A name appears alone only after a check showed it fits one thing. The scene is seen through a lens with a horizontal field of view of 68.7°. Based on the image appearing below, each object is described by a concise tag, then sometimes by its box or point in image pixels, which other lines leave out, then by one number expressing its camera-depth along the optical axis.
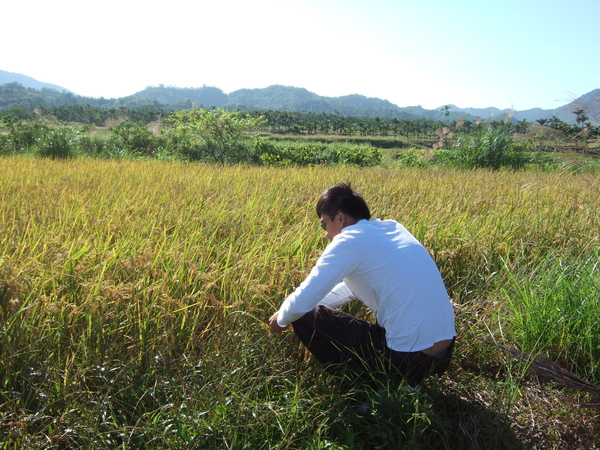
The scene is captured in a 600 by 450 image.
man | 1.73
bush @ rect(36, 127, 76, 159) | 7.98
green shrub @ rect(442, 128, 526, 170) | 9.04
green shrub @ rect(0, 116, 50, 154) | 8.76
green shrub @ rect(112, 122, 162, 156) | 9.95
